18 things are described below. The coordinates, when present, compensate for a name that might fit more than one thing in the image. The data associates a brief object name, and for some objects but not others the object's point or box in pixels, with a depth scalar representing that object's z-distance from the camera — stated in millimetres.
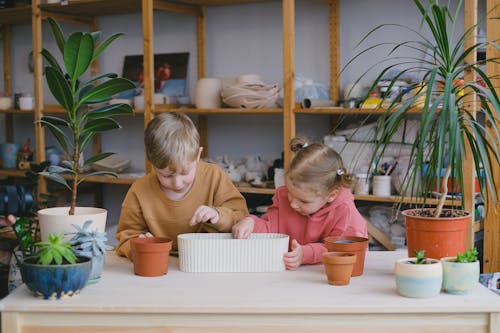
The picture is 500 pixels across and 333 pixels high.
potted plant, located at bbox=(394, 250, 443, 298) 1553
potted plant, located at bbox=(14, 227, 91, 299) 1562
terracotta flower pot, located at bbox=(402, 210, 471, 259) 1747
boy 2031
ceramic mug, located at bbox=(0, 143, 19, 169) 4750
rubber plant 1807
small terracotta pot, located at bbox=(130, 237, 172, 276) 1773
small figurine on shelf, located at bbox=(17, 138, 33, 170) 4652
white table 1506
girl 1953
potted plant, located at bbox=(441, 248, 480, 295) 1580
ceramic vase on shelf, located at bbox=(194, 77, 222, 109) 3799
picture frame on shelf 4258
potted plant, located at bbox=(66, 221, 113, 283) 1694
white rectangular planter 1807
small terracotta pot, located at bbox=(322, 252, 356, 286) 1657
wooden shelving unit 3137
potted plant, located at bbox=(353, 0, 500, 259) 1688
